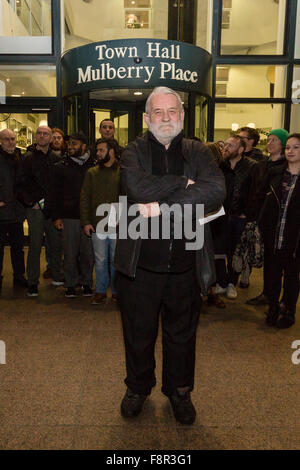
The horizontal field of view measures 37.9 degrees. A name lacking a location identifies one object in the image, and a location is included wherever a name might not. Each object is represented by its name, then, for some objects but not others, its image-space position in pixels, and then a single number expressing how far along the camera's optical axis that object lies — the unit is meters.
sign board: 7.57
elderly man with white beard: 2.47
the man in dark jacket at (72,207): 5.37
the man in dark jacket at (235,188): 5.13
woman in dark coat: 4.38
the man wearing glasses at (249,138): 5.74
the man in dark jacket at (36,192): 5.46
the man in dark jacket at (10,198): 5.67
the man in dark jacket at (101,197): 5.07
